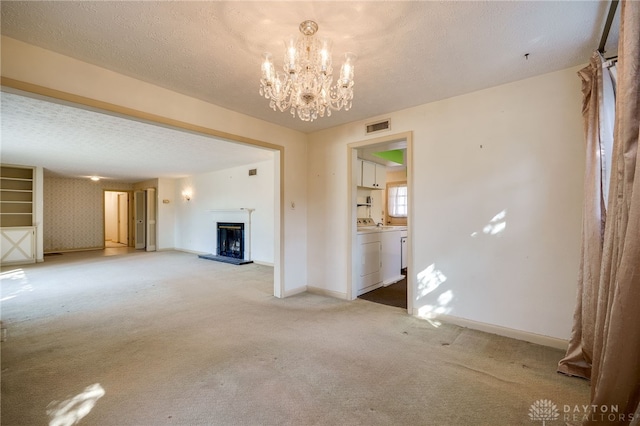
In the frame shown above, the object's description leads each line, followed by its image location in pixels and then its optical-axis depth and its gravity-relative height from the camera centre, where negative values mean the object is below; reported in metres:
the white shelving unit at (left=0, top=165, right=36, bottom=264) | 6.66 +0.00
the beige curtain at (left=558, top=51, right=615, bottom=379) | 1.94 +0.00
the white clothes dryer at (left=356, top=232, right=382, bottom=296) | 4.22 -0.81
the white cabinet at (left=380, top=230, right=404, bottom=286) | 4.83 -0.83
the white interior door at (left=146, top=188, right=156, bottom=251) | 9.34 -0.16
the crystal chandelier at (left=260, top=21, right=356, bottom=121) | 1.83 +1.01
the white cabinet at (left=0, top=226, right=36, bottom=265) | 6.58 -0.74
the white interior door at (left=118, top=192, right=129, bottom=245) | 10.90 -0.10
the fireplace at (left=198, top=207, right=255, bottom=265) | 7.21 -0.65
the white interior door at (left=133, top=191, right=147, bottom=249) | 9.91 -0.13
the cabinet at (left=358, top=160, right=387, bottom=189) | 5.13 +0.79
